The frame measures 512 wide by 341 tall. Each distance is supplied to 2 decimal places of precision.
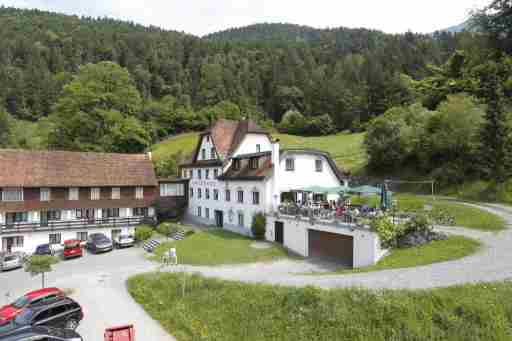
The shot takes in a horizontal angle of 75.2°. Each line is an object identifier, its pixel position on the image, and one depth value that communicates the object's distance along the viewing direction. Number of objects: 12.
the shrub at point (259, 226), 30.23
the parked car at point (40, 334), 12.22
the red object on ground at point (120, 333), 12.51
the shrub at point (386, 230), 20.80
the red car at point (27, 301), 15.91
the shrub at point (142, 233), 33.75
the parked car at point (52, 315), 14.66
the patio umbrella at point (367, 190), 24.80
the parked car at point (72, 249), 29.19
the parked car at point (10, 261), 26.28
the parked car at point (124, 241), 32.81
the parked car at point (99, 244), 30.81
